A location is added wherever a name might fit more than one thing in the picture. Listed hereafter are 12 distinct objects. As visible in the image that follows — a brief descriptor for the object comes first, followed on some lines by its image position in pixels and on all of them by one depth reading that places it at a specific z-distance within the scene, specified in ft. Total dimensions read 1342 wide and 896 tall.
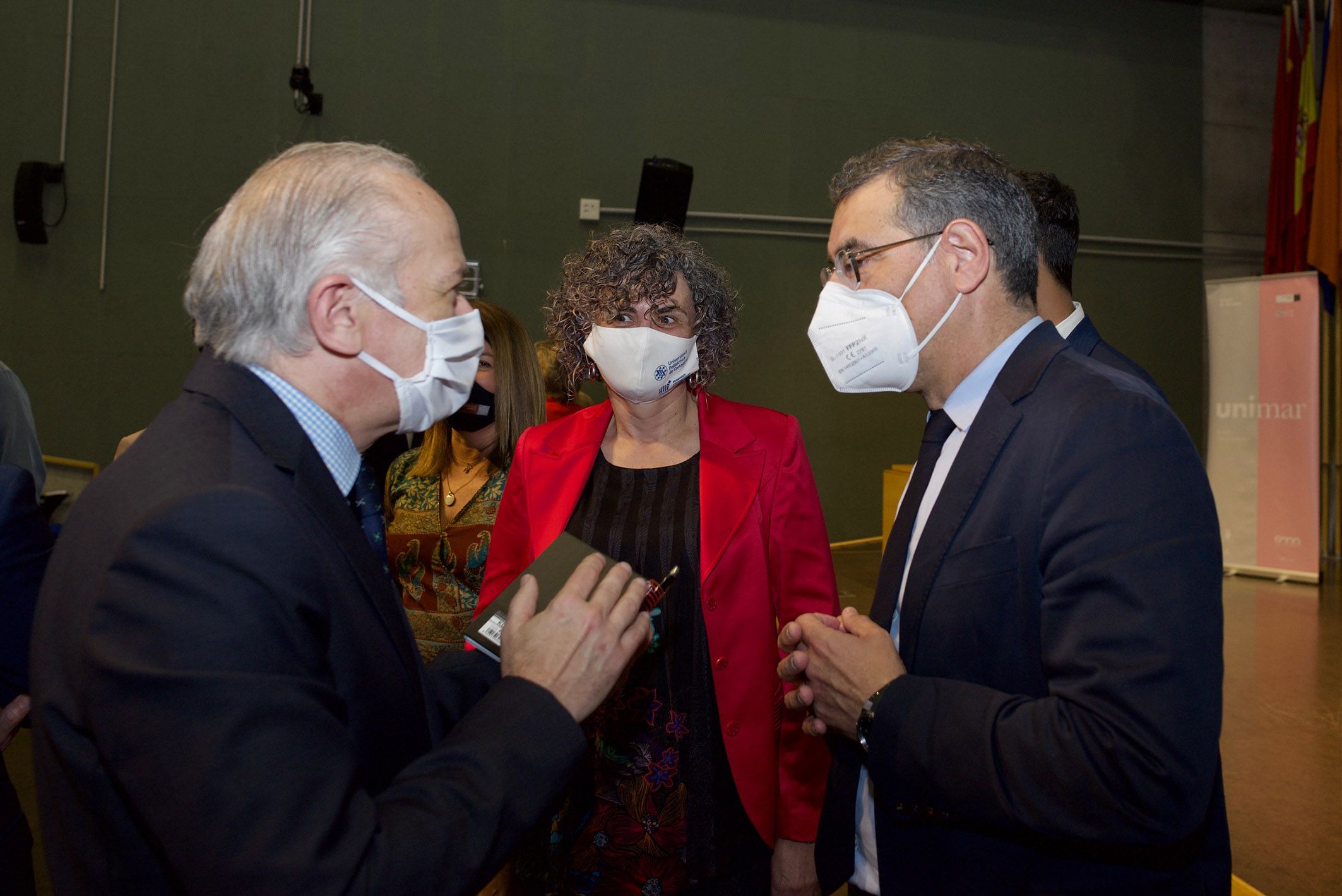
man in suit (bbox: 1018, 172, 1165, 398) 7.16
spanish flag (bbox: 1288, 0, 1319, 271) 22.76
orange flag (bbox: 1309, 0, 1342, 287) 21.79
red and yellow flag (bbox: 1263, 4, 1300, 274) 23.45
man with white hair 2.53
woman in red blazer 5.82
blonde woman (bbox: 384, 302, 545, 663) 7.54
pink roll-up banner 21.25
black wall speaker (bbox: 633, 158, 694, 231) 16.98
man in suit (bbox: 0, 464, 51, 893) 4.72
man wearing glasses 3.06
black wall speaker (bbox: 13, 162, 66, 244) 18.76
